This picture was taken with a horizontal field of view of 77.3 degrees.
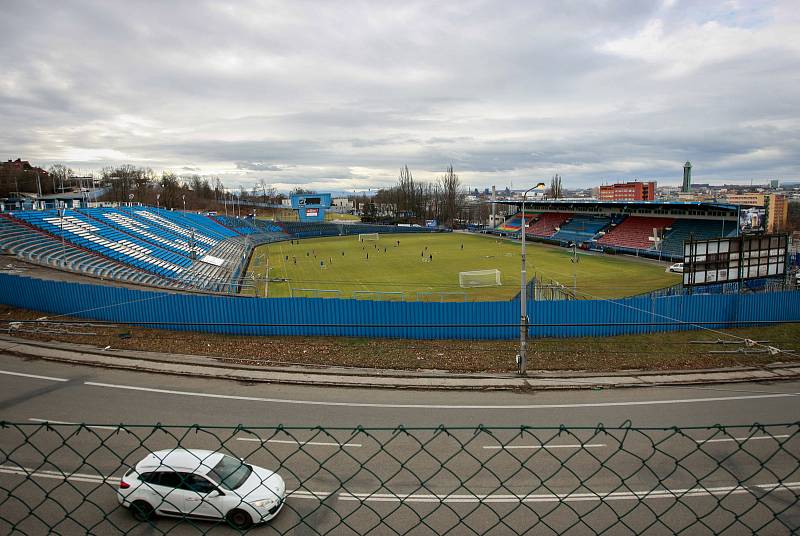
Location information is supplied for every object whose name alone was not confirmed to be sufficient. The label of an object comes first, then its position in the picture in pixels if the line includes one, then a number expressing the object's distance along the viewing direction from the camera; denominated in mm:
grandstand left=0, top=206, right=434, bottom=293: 35906
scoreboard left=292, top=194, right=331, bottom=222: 124000
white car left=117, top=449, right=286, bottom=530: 8023
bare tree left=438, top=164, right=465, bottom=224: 137625
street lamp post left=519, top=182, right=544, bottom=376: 16170
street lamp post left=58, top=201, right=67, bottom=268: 32844
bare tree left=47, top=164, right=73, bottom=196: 124588
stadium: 22203
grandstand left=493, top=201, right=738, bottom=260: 62969
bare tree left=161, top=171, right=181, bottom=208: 123781
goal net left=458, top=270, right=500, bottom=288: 44094
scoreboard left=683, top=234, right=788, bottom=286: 26438
